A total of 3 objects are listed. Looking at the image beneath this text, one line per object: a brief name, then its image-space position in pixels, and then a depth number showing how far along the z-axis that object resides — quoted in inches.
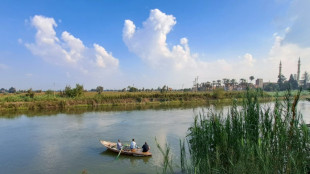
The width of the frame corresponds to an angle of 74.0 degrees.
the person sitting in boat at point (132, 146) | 457.4
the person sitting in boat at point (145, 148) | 444.5
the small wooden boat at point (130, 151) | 442.6
